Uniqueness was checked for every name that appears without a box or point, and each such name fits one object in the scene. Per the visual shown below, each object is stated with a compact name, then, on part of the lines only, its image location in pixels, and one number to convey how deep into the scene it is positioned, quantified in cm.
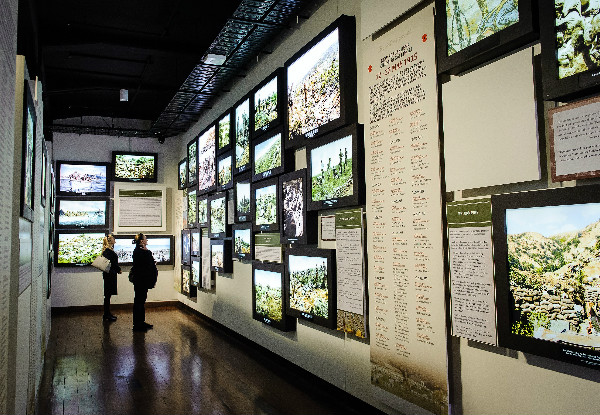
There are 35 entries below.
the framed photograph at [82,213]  995
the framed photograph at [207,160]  757
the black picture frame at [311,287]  415
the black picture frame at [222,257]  682
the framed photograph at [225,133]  684
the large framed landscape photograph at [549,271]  208
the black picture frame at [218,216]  690
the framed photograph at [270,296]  501
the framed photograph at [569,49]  206
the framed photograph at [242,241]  597
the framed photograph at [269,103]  521
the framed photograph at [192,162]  873
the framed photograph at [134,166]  1037
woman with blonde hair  856
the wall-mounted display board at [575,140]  207
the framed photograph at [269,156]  510
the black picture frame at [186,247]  899
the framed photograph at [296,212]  454
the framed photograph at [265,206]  524
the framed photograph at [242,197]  607
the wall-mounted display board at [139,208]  1038
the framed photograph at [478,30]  241
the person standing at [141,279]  775
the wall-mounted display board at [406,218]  303
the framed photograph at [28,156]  266
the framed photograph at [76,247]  985
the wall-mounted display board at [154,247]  1027
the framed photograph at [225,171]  677
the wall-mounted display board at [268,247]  527
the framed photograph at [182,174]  977
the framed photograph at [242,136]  616
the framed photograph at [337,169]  383
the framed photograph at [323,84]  401
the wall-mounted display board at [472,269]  261
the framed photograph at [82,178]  997
